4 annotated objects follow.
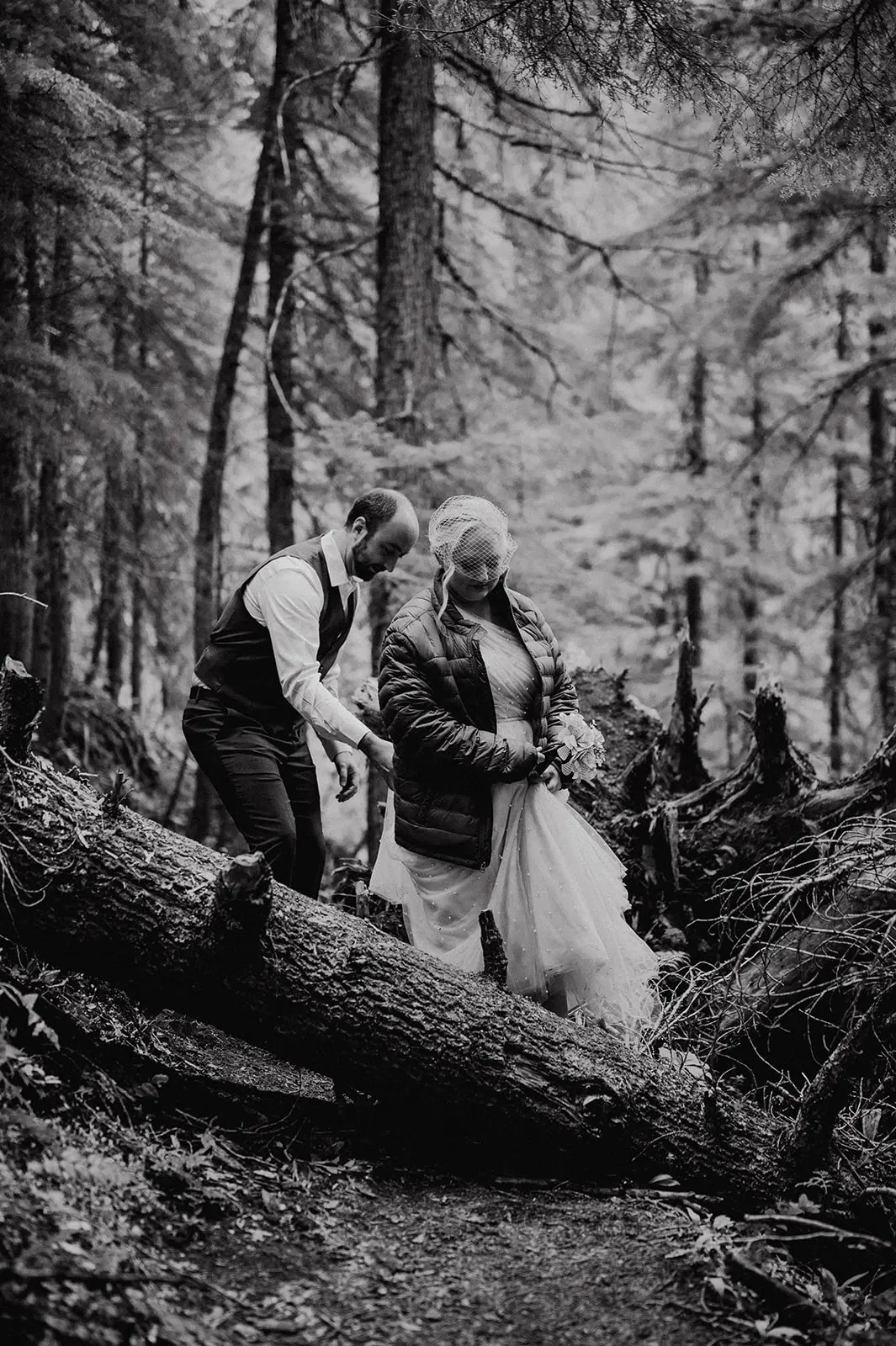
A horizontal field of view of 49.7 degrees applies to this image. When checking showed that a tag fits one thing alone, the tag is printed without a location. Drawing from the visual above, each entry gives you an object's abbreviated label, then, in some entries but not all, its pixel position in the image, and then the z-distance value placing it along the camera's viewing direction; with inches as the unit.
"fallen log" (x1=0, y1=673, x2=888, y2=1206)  134.7
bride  163.6
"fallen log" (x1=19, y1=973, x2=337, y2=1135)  136.7
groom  171.6
